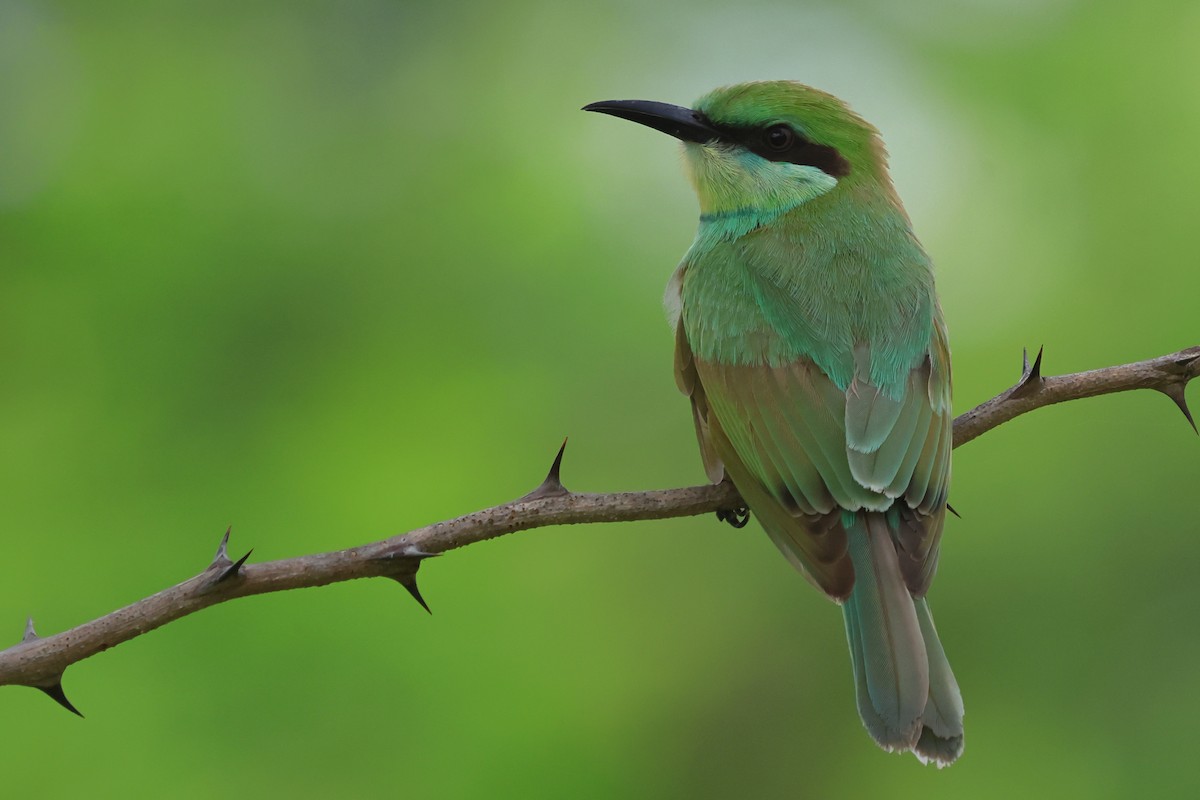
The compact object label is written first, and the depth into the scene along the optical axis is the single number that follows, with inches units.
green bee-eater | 247.6
